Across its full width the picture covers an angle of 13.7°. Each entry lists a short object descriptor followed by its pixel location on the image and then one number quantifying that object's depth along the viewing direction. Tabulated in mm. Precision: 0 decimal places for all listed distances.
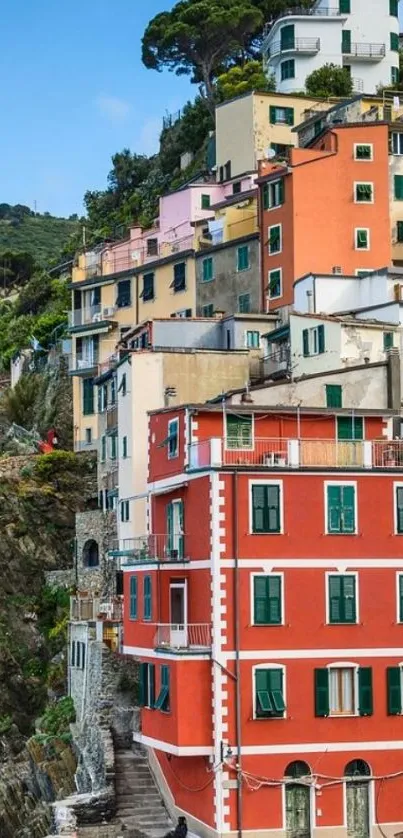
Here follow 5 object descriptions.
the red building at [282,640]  47000
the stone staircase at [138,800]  49344
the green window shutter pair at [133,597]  52500
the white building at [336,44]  99375
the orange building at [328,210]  71000
